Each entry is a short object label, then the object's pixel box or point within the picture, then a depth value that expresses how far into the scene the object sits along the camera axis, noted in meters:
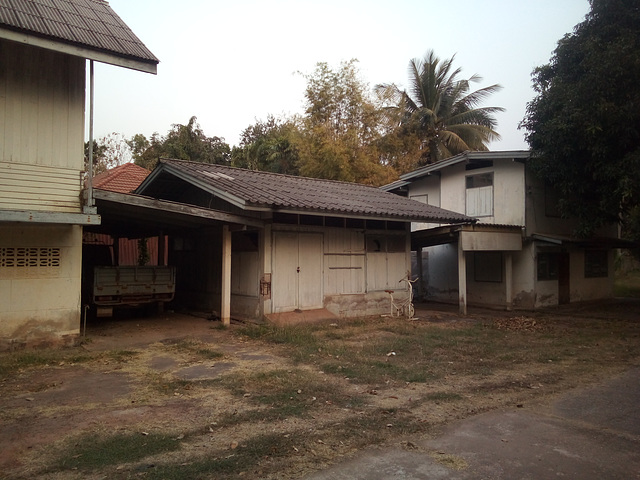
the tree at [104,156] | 28.83
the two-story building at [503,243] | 14.95
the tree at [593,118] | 12.32
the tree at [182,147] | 28.69
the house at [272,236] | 10.31
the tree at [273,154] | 27.09
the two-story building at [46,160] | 7.70
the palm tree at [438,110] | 25.55
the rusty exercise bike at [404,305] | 12.96
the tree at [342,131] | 24.38
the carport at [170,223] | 8.95
